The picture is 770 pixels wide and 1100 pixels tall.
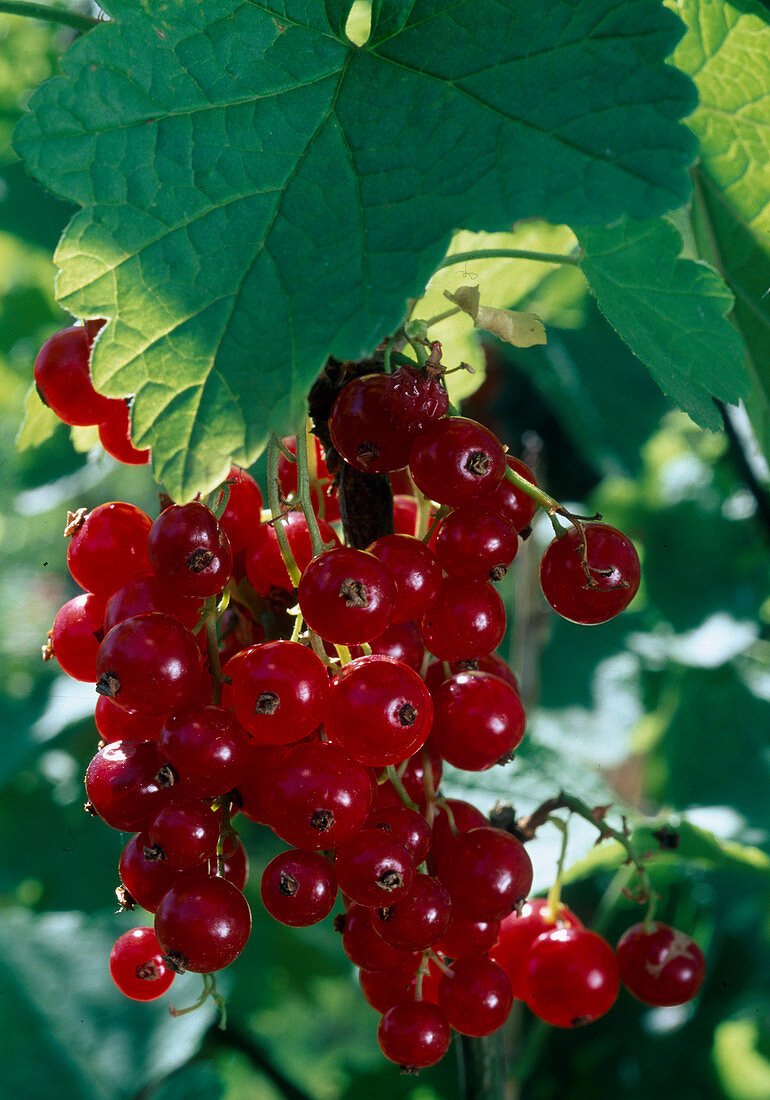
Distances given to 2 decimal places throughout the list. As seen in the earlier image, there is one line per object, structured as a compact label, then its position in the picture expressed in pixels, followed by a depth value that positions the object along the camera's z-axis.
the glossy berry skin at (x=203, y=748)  0.29
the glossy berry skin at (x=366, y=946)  0.30
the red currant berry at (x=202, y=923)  0.30
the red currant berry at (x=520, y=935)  0.33
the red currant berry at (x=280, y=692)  0.29
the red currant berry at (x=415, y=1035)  0.31
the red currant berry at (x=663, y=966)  0.33
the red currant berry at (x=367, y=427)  0.30
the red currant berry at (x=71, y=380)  0.32
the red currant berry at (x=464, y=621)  0.30
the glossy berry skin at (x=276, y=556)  0.31
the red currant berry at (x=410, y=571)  0.30
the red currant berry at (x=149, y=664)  0.29
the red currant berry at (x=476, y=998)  0.31
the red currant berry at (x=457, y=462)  0.30
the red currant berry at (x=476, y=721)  0.31
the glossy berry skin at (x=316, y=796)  0.29
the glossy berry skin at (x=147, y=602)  0.30
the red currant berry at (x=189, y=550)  0.30
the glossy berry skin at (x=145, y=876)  0.30
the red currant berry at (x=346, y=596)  0.29
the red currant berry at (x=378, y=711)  0.29
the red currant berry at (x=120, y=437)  0.32
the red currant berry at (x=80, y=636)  0.31
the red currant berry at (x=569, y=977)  0.32
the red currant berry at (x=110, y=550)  0.31
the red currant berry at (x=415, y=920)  0.30
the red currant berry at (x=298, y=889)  0.30
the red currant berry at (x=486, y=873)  0.30
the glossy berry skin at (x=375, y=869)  0.29
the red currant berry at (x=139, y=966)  0.31
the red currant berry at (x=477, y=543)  0.30
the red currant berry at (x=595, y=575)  0.30
